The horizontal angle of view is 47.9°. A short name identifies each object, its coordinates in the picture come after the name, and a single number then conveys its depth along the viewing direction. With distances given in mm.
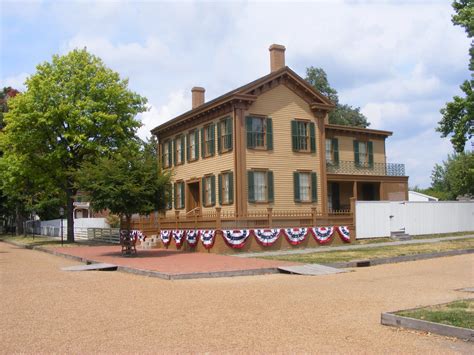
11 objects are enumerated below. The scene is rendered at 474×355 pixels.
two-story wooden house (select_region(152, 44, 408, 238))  27578
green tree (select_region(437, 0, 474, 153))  29406
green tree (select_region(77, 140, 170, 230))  23016
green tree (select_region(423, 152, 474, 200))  53344
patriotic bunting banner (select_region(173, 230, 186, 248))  26470
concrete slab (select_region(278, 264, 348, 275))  16016
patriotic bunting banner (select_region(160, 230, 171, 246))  27902
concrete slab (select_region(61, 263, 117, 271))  18594
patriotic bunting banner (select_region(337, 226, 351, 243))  26812
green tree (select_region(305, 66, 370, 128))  61219
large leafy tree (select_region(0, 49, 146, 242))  34281
